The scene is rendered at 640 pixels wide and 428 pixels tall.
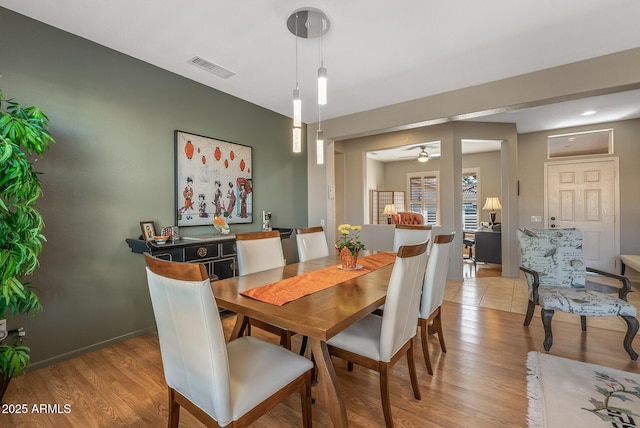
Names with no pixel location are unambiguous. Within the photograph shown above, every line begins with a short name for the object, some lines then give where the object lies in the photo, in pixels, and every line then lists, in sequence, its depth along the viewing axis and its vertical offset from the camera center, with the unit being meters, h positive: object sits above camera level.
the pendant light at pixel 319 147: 2.46 +0.57
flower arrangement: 2.29 -0.26
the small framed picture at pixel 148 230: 2.68 -0.15
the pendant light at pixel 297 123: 2.09 +0.68
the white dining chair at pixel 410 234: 3.19 -0.26
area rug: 1.67 -1.21
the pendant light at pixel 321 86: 1.91 +0.85
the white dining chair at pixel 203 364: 1.08 -0.64
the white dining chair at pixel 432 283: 2.16 -0.55
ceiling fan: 6.62 +1.37
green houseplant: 1.61 -0.02
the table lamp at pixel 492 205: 6.26 +0.13
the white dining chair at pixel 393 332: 1.53 -0.74
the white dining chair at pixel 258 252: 2.38 -0.34
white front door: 5.09 +0.12
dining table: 1.33 -0.48
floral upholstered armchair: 2.48 -0.70
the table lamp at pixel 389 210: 7.64 +0.05
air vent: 2.79 +1.50
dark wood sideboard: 2.56 -0.35
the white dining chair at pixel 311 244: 2.90 -0.32
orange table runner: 1.62 -0.47
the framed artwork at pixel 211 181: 3.14 +0.40
